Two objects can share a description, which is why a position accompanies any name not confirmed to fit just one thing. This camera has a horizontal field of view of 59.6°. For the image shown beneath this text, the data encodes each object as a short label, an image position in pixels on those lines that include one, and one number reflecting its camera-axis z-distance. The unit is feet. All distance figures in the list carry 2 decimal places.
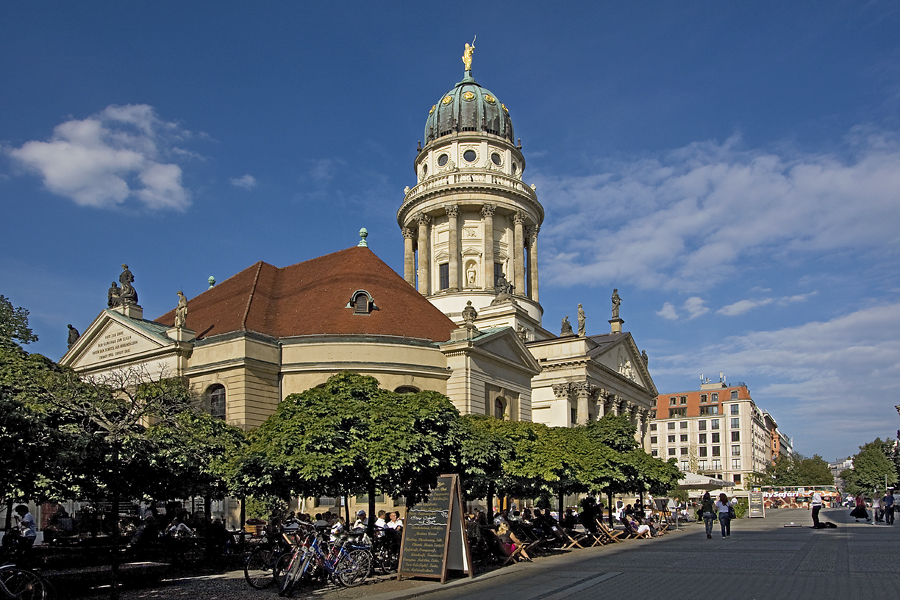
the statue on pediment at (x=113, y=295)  141.40
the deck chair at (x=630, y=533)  97.30
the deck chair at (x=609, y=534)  87.77
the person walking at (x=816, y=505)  110.63
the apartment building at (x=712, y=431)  427.33
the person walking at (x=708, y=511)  94.02
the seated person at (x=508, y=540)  66.98
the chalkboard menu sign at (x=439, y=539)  54.70
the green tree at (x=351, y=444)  59.47
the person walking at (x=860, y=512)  126.00
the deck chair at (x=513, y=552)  66.39
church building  122.31
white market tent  165.28
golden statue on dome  264.70
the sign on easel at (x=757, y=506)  166.09
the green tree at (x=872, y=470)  332.39
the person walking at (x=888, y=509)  131.64
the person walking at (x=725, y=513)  93.20
